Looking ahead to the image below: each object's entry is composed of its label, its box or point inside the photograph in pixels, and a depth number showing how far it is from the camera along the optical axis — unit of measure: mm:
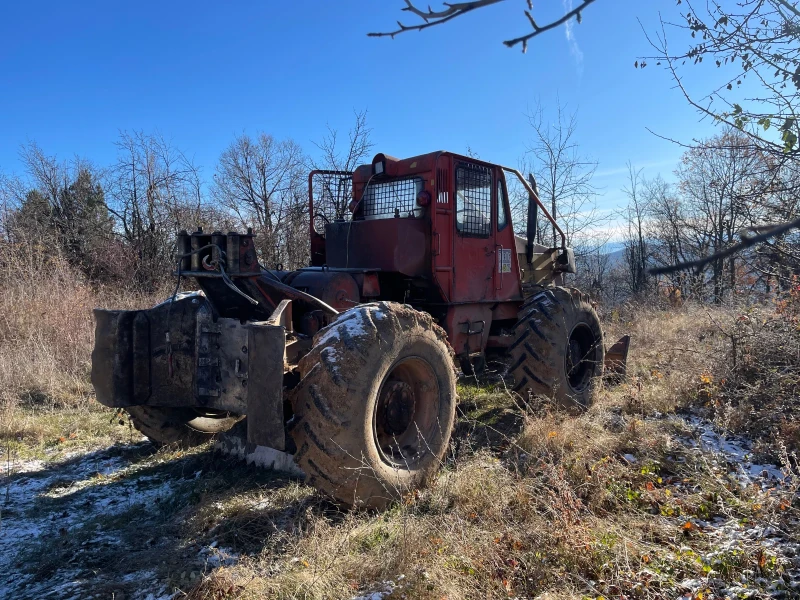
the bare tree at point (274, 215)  14195
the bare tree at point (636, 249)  23675
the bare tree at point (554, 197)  17688
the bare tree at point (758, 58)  3068
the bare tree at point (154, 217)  15344
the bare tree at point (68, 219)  13602
